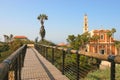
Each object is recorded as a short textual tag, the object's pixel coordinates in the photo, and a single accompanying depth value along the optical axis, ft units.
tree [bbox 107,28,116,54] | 94.84
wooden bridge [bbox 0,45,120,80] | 4.52
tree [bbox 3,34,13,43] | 174.78
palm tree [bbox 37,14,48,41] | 99.75
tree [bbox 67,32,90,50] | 83.19
